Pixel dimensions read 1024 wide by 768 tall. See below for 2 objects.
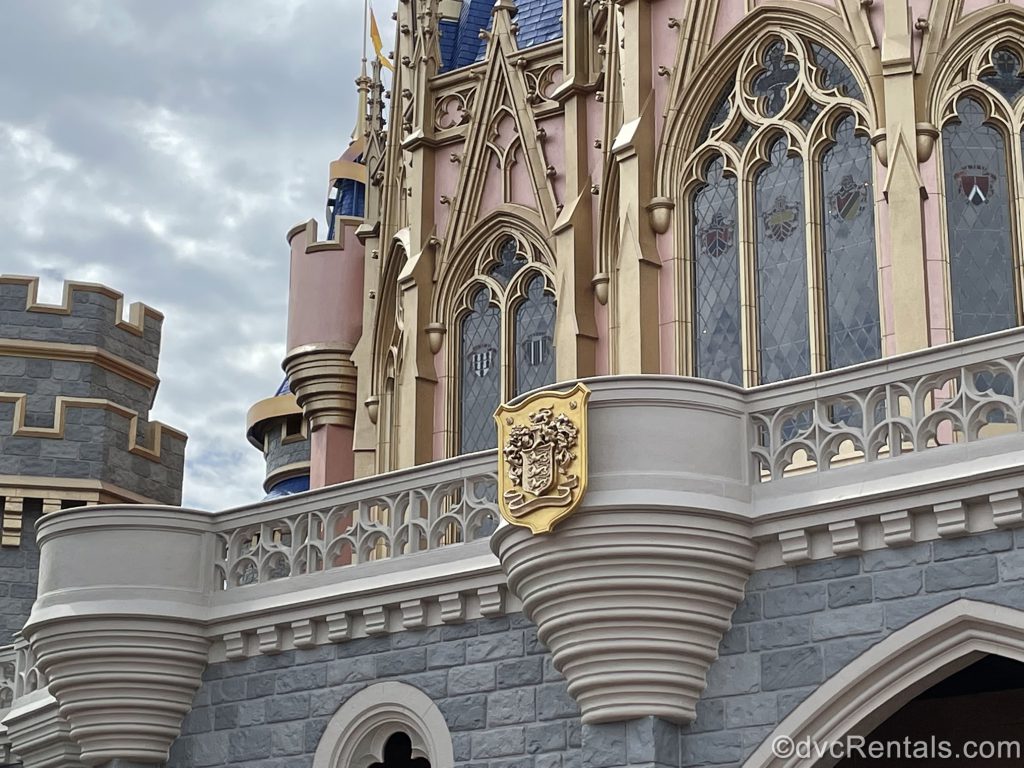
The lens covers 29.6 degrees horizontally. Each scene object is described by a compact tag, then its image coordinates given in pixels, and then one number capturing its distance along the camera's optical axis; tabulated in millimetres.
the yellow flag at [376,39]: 31367
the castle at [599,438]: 11430
